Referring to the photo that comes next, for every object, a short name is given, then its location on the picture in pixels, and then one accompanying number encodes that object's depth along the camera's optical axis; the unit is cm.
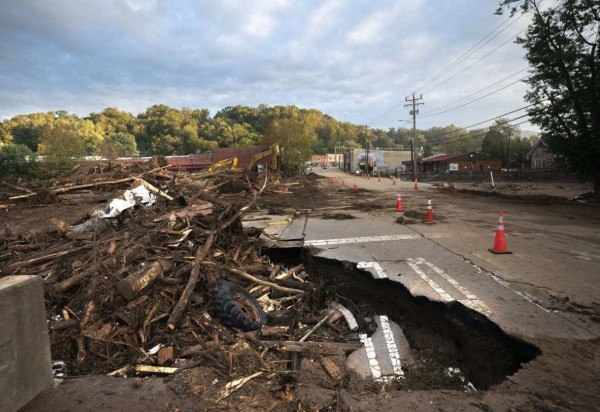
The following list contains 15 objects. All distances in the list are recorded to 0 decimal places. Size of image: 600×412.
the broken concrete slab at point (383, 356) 435
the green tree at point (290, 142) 6588
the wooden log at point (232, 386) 327
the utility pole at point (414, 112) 5191
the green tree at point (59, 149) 4478
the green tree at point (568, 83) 1745
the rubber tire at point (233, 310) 501
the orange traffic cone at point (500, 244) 744
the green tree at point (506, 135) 7164
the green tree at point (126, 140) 9081
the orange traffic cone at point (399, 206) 1464
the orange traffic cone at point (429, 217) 1153
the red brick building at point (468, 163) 6975
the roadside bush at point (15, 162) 4406
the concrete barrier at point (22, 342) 268
